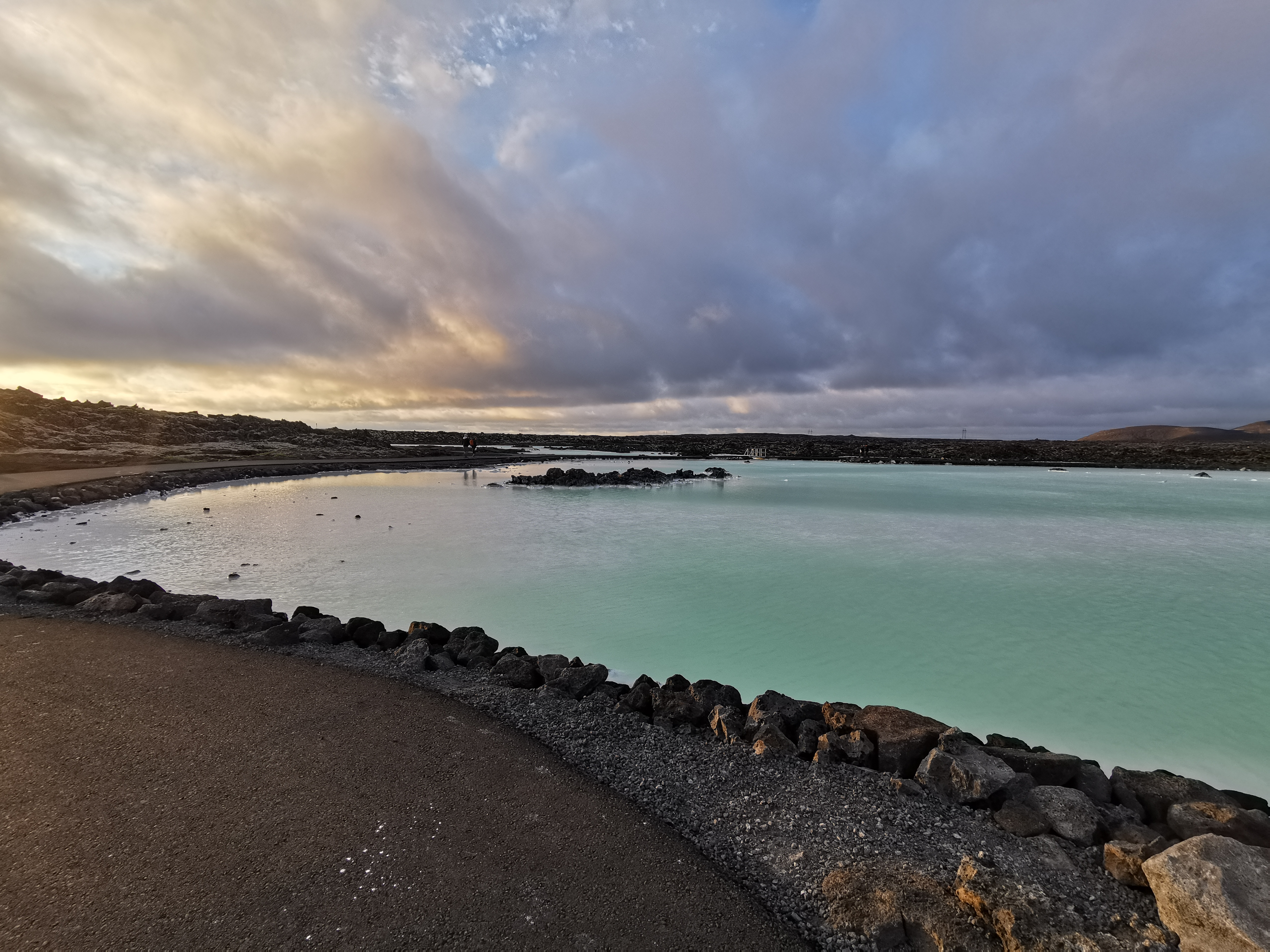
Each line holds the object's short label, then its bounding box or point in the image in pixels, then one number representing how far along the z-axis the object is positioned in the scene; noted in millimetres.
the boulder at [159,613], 6777
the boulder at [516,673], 5305
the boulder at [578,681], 5125
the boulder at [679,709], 4602
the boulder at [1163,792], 3492
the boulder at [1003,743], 4391
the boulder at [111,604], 6938
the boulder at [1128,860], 2793
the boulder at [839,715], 4383
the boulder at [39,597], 7207
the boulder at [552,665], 5402
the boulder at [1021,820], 3256
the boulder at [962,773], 3529
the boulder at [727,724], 4301
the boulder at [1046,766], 3725
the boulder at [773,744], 4082
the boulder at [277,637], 6094
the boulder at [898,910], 2482
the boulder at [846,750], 3980
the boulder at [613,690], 5078
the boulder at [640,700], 4801
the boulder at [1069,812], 3186
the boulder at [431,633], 6363
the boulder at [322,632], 6250
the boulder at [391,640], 6258
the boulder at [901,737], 3938
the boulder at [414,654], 5562
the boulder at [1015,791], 3514
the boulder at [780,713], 4406
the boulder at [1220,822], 3082
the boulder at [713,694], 4910
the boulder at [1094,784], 3621
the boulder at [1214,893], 2311
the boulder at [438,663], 5629
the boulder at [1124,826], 3127
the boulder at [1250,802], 3688
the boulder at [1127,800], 3514
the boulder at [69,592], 7273
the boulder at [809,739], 4121
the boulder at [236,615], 6601
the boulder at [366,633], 6375
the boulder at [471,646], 5863
